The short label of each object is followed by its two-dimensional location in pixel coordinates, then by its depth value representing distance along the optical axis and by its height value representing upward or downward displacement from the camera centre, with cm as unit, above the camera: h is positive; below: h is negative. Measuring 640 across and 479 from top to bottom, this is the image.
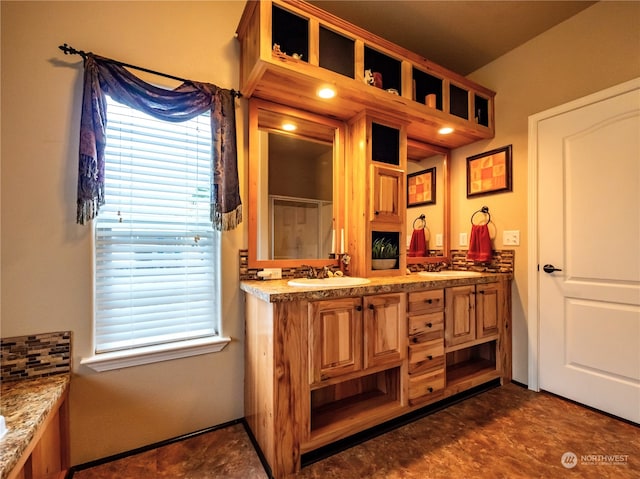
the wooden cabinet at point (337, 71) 154 +109
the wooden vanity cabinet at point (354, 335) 144 -52
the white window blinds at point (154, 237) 152 +3
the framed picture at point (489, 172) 235 +59
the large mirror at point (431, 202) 269 +37
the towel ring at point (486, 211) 247 +25
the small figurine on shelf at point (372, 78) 180 +106
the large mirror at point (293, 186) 187 +40
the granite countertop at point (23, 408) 88 -65
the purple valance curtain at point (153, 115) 138 +69
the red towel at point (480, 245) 240 -5
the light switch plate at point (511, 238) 228 +1
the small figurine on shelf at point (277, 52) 149 +101
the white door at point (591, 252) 175 -9
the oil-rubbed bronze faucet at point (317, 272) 194 -22
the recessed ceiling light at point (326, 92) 171 +92
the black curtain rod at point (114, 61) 139 +96
